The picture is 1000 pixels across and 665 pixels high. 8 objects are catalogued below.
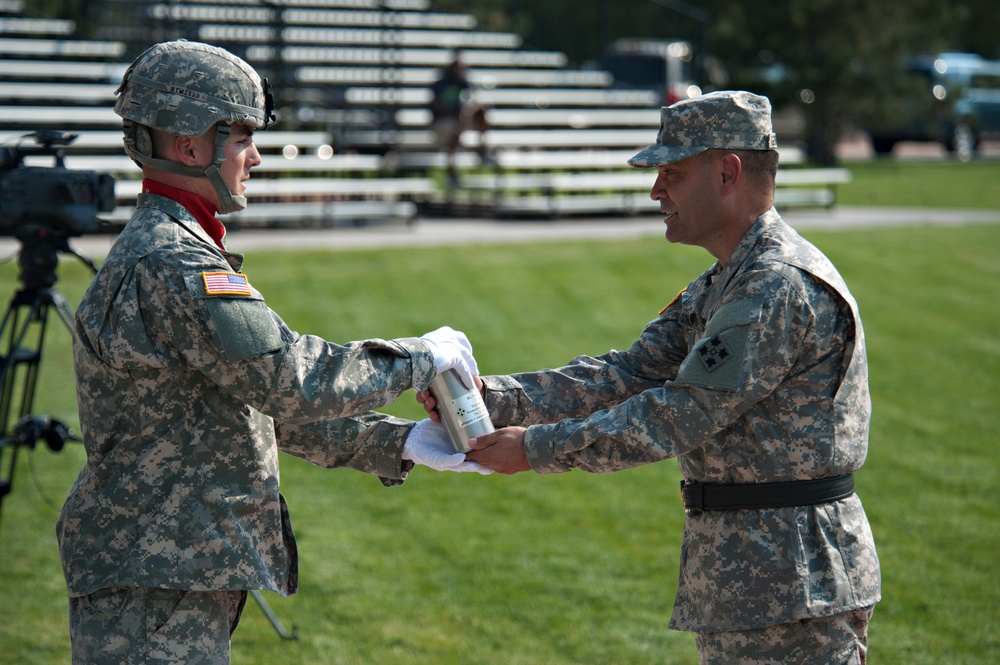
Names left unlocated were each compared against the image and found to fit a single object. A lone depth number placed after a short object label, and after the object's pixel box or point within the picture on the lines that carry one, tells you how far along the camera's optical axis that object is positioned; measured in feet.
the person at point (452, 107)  121.60
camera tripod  35.47
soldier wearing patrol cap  20.92
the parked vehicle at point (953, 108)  227.20
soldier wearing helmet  19.81
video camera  33.65
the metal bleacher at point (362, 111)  105.81
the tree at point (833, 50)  219.20
